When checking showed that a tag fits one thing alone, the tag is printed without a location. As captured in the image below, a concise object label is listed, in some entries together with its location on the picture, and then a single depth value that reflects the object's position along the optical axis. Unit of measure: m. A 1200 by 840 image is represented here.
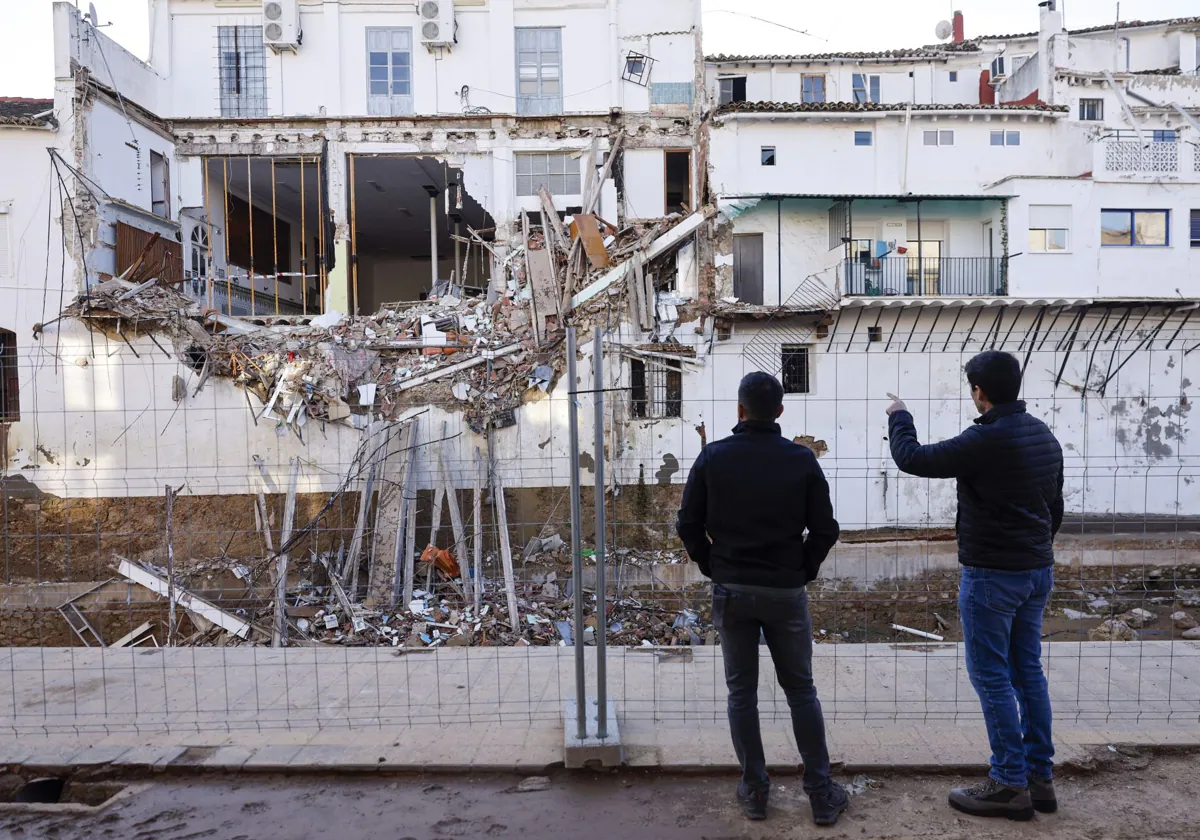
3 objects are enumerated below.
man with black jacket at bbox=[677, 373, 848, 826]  3.60
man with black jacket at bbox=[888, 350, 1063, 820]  3.68
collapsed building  17.88
